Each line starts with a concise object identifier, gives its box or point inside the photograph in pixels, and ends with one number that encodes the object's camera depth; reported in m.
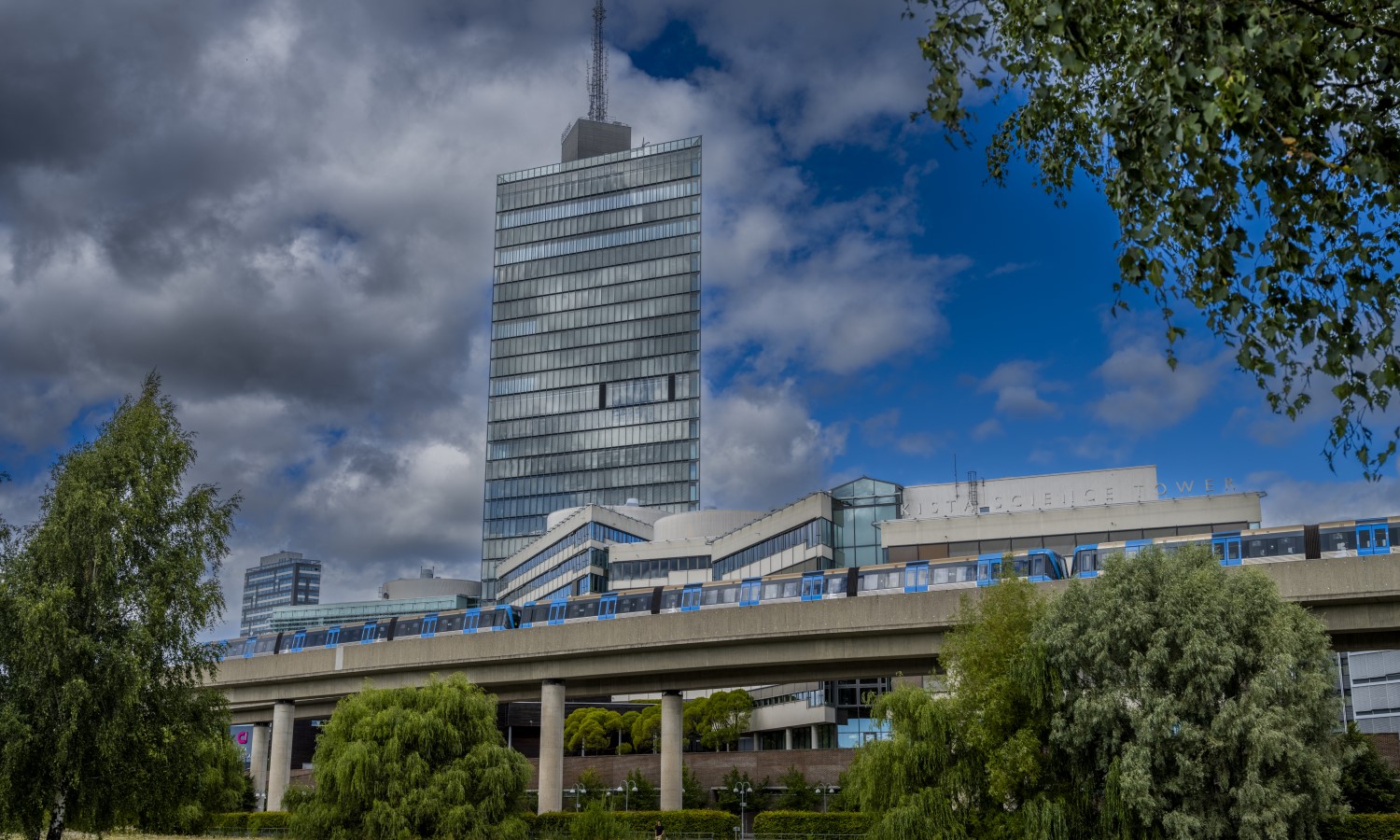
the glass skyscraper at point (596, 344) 176.12
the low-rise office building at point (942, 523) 79.00
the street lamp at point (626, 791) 73.50
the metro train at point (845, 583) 51.72
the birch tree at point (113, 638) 33.28
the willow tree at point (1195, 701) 31.59
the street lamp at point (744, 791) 69.81
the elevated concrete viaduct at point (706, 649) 41.09
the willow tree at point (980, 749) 35.09
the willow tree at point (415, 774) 43.84
